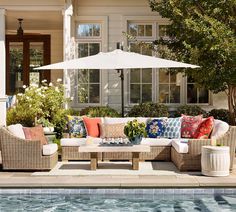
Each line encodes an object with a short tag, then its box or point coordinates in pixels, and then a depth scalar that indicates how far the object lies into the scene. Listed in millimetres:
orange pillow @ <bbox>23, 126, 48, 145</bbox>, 9641
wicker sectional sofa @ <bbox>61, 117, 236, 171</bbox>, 10266
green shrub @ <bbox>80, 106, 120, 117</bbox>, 13259
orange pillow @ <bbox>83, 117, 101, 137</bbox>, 10828
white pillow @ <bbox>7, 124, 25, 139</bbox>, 9379
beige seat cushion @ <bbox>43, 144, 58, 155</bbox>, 9243
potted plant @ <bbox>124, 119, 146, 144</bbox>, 9445
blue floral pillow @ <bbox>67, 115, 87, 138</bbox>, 10930
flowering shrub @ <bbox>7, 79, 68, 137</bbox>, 13125
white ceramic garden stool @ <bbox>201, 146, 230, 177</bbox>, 8555
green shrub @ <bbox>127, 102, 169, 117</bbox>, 13661
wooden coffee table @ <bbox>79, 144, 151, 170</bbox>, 9172
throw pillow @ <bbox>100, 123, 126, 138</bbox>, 10766
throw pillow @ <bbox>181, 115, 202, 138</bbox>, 10627
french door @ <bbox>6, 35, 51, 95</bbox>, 18281
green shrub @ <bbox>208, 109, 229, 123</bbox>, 13759
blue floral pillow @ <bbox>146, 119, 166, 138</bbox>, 10867
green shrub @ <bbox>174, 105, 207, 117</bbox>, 13859
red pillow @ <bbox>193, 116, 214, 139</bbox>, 9957
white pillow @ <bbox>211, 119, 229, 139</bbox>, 9562
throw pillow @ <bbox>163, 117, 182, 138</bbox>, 10750
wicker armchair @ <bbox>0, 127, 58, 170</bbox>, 9164
